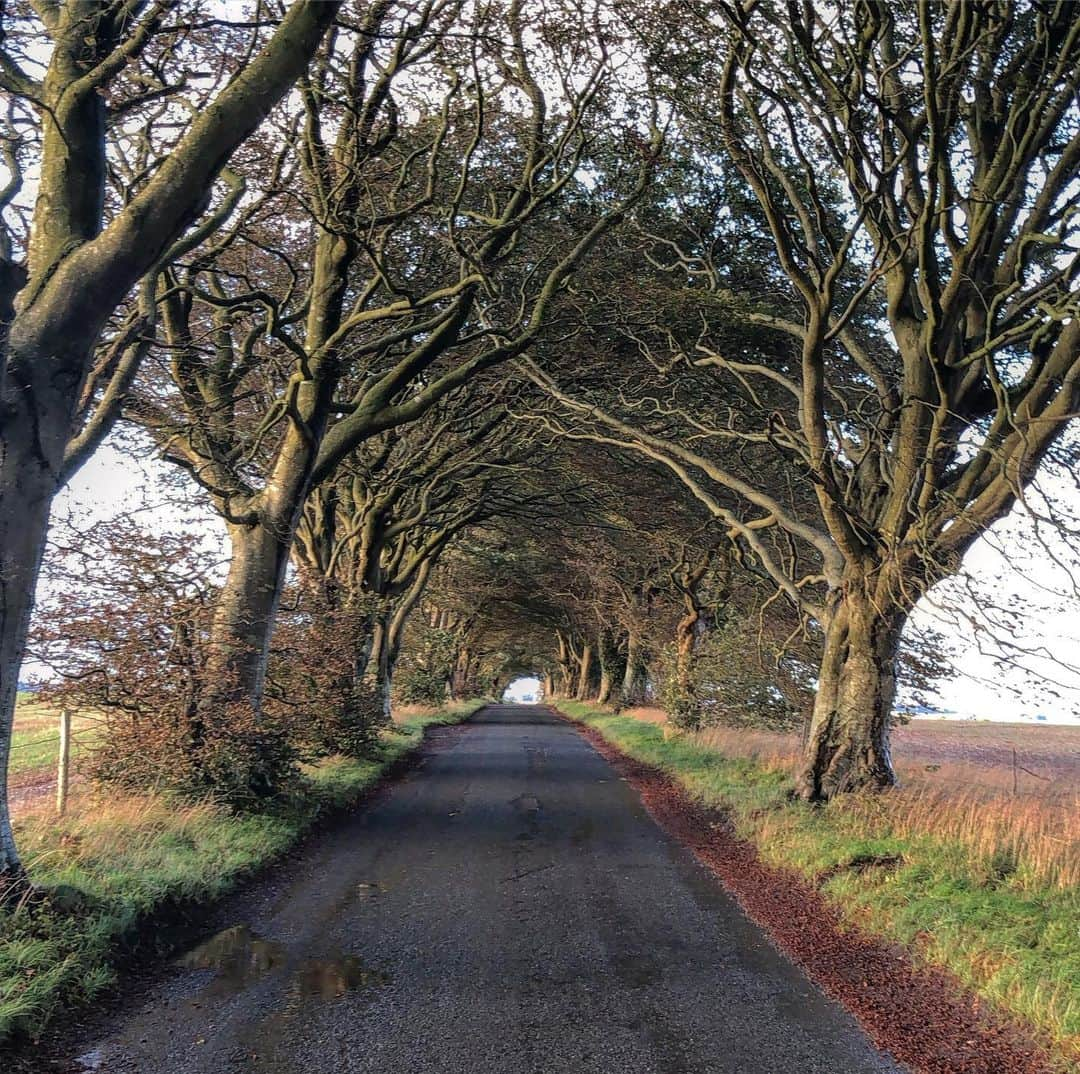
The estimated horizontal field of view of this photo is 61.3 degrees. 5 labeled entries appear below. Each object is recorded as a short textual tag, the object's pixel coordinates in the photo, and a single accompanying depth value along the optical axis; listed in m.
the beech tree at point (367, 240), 11.28
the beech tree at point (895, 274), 10.05
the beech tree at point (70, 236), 6.06
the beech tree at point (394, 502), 19.02
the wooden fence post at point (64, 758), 9.19
